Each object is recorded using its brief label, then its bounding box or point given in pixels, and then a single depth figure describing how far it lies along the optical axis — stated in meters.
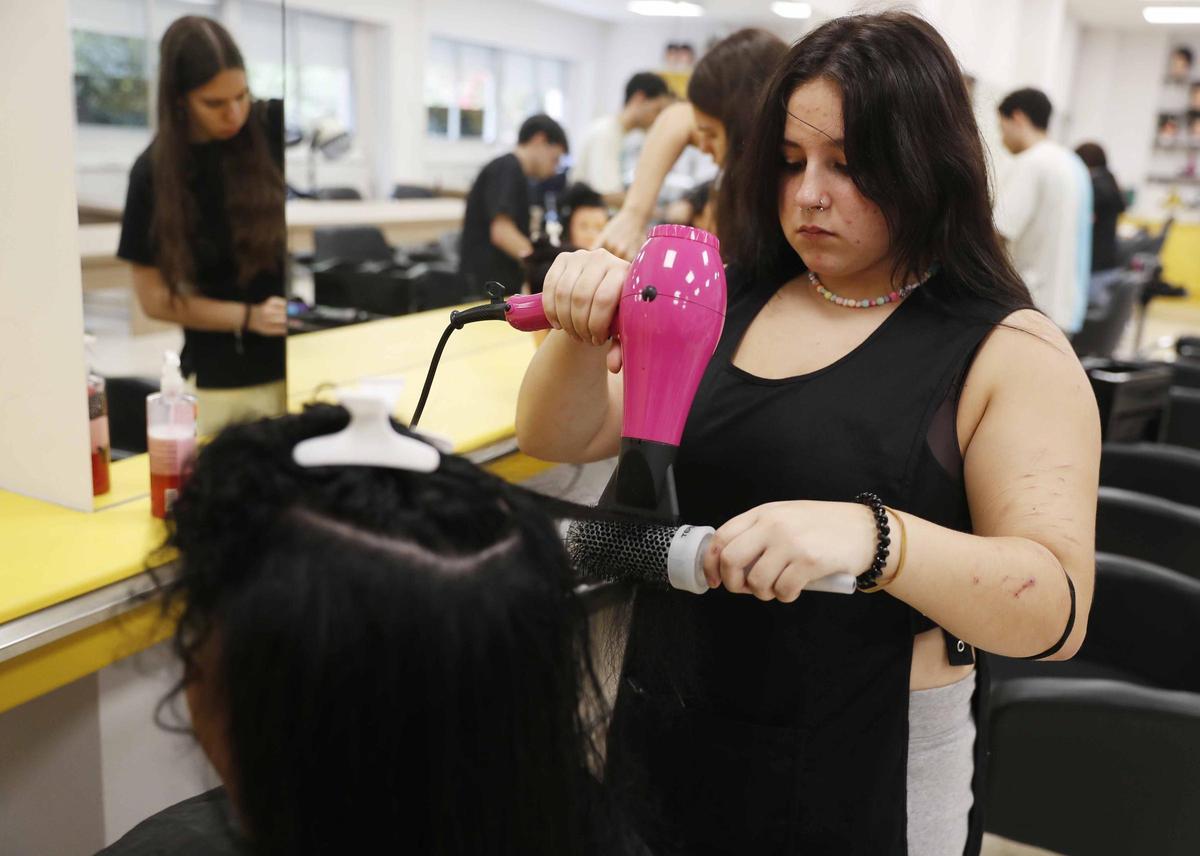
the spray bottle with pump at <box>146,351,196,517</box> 1.41
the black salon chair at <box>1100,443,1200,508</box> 2.43
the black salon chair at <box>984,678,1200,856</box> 1.50
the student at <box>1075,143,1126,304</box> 5.90
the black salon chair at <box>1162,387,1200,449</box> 3.05
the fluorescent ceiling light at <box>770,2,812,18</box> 3.54
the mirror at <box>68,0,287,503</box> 1.67
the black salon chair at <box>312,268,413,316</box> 2.45
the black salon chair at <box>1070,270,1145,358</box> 5.31
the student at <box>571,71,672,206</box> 3.57
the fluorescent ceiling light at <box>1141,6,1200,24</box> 10.51
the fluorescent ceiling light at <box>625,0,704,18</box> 3.81
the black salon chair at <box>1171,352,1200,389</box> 3.58
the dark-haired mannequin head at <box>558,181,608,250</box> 2.86
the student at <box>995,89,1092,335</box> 4.35
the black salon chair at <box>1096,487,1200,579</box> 2.12
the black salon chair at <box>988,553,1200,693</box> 1.88
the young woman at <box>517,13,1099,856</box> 0.89
